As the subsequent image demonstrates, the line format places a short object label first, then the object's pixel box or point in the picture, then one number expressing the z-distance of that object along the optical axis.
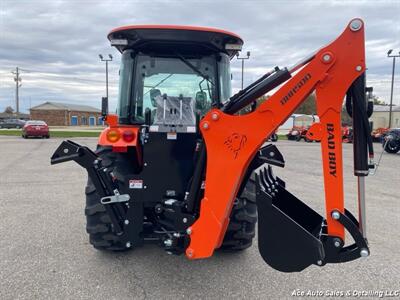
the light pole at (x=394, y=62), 34.99
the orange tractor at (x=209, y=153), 2.48
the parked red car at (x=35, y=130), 25.45
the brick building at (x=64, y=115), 66.94
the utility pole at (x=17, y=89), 59.56
